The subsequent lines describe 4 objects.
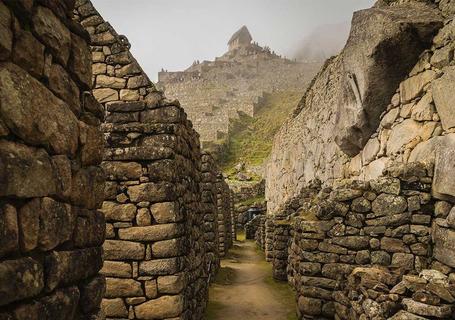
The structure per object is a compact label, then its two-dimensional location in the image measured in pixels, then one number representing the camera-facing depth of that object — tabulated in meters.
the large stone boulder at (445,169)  4.99
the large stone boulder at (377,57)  6.27
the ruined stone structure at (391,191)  4.91
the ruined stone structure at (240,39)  111.69
